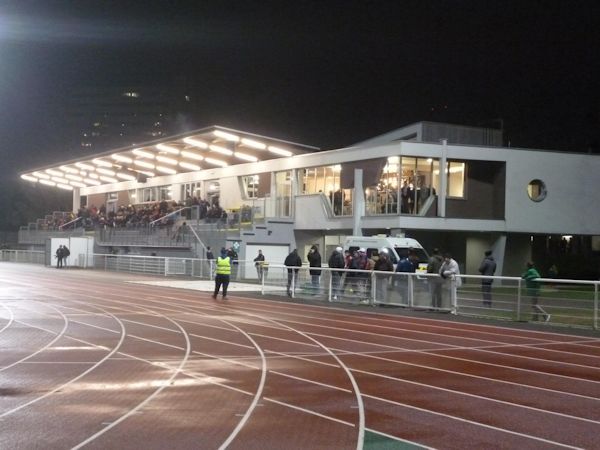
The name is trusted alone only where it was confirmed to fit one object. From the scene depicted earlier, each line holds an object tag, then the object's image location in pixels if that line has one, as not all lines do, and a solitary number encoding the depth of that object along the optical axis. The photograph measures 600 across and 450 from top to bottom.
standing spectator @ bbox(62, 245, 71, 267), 51.62
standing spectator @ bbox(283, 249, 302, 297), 26.78
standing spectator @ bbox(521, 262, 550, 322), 18.55
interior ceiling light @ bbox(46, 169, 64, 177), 72.06
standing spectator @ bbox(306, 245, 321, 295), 25.67
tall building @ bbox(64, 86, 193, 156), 128.88
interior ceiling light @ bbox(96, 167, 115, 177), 66.56
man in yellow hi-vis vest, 25.69
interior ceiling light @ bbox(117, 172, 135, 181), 66.03
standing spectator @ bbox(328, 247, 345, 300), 24.73
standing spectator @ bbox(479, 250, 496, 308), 19.52
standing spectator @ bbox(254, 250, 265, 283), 29.24
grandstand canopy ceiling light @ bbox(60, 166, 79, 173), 68.62
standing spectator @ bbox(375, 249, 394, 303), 22.92
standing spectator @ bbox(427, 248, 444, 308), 21.06
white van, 28.98
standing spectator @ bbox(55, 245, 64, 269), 51.46
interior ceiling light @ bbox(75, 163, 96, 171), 65.19
